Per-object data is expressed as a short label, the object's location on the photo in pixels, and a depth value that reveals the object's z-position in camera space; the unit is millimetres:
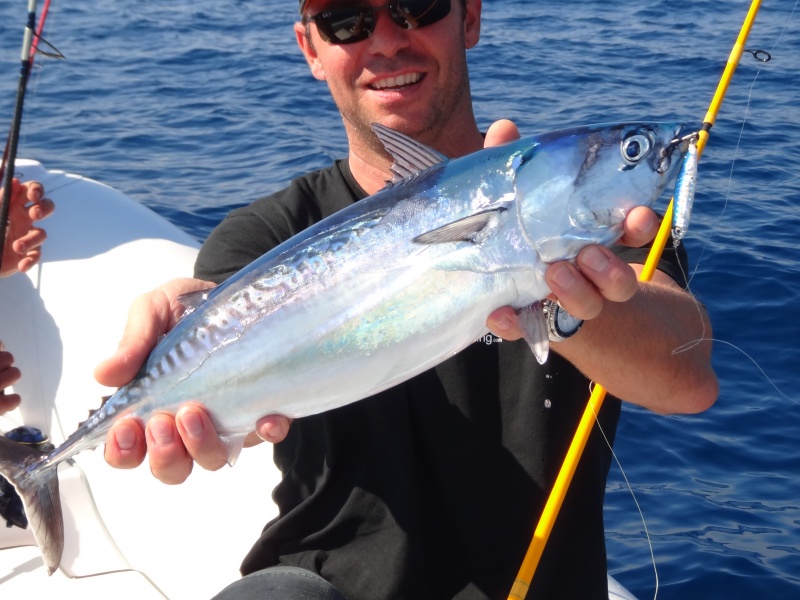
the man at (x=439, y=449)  2551
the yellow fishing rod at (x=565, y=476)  2545
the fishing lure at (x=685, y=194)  2033
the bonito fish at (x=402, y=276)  2033
